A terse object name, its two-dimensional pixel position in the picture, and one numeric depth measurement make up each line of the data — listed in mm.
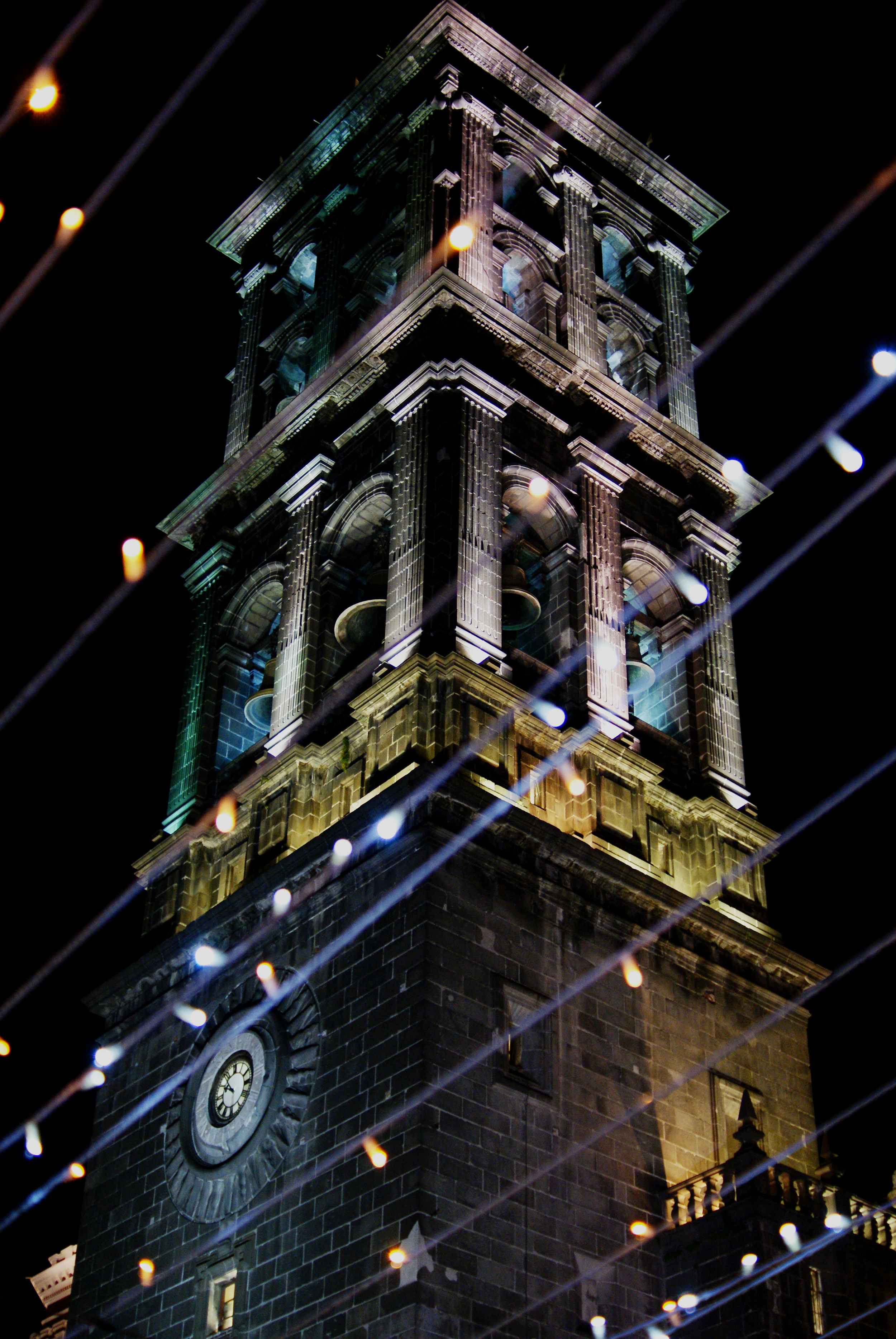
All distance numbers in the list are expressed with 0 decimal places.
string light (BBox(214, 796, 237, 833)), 37969
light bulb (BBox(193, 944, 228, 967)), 35500
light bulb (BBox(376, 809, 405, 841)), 32281
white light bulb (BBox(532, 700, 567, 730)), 35656
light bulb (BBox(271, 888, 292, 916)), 34250
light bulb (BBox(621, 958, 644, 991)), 33906
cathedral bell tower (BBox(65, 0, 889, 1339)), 30203
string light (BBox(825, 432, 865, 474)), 33688
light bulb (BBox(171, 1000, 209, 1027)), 35250
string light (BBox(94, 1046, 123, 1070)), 37375
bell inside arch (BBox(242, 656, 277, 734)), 41094
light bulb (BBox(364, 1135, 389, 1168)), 29016
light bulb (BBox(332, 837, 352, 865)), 33094
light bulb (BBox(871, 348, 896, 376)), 29109
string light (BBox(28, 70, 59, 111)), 20703
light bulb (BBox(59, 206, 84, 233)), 22594
